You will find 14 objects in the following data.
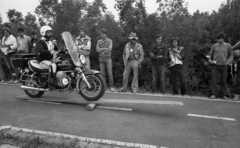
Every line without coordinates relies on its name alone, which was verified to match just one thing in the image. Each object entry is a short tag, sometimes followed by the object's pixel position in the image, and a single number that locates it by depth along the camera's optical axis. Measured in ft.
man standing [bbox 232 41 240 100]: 23.39
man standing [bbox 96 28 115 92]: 28.02
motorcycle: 18.30
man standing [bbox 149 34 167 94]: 26.05
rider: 19.33
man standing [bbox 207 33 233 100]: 23.13
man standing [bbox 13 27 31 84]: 30.89
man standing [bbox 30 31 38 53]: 31.12
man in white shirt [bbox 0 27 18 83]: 30.86
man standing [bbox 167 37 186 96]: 25.11
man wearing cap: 26.40
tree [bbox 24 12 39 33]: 49.21
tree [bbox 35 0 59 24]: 40.84
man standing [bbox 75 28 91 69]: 28.79
